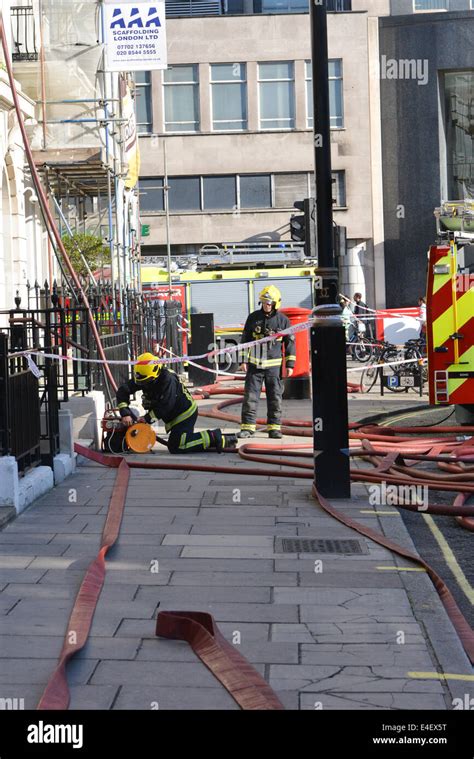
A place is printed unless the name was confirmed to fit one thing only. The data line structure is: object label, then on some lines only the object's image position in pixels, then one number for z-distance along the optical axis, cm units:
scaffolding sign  1995
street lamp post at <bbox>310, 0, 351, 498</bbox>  930
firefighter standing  1404
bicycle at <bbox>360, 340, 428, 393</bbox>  1995
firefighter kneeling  1201
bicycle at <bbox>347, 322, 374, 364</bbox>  2916
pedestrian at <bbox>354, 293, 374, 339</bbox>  3731
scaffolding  2106
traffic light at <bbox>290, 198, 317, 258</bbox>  1046
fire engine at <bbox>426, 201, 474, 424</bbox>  1338
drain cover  753
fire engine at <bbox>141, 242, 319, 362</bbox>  3103
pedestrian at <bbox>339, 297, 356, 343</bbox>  3313
